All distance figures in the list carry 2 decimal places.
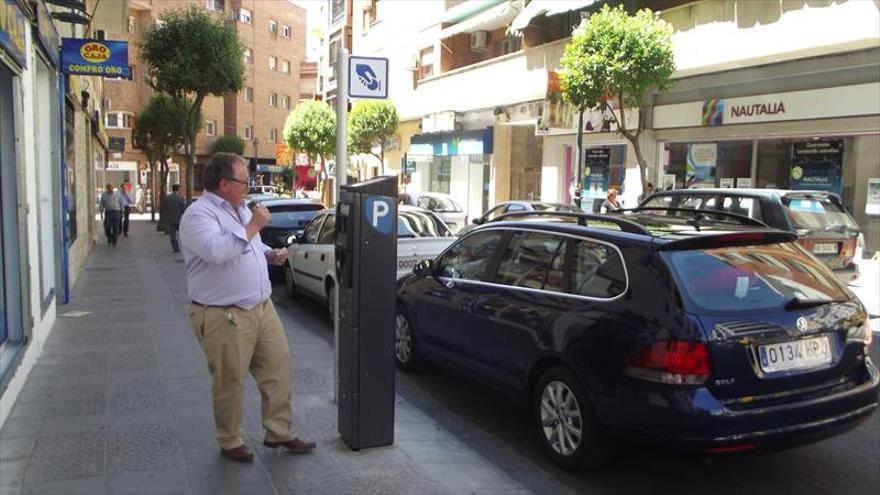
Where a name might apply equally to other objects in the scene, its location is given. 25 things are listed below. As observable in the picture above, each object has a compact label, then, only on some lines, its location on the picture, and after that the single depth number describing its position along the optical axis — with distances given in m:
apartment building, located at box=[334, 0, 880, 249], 14.43
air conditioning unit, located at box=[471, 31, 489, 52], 27.53
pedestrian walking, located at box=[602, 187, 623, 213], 17.41
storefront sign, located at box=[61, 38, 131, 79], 9.27
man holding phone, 3.66
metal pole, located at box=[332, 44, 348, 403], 5.29
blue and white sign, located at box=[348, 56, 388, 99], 5.58
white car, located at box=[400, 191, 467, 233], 18.55
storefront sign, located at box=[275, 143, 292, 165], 46.90
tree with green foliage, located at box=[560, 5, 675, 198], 15.51
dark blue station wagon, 3.65
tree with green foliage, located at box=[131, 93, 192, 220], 35.16
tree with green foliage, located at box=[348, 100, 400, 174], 31.00
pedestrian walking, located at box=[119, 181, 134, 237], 21.89
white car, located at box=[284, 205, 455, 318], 8.31
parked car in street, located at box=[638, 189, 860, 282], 9.40
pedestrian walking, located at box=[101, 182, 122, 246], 18.59
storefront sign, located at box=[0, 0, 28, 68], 4.95
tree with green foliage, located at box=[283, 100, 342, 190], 39.56
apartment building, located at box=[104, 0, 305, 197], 46.94
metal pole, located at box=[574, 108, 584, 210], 18.60
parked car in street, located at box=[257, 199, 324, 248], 12.60
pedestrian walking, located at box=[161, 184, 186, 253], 17.11
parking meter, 4.12
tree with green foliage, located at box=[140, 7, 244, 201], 22.50
